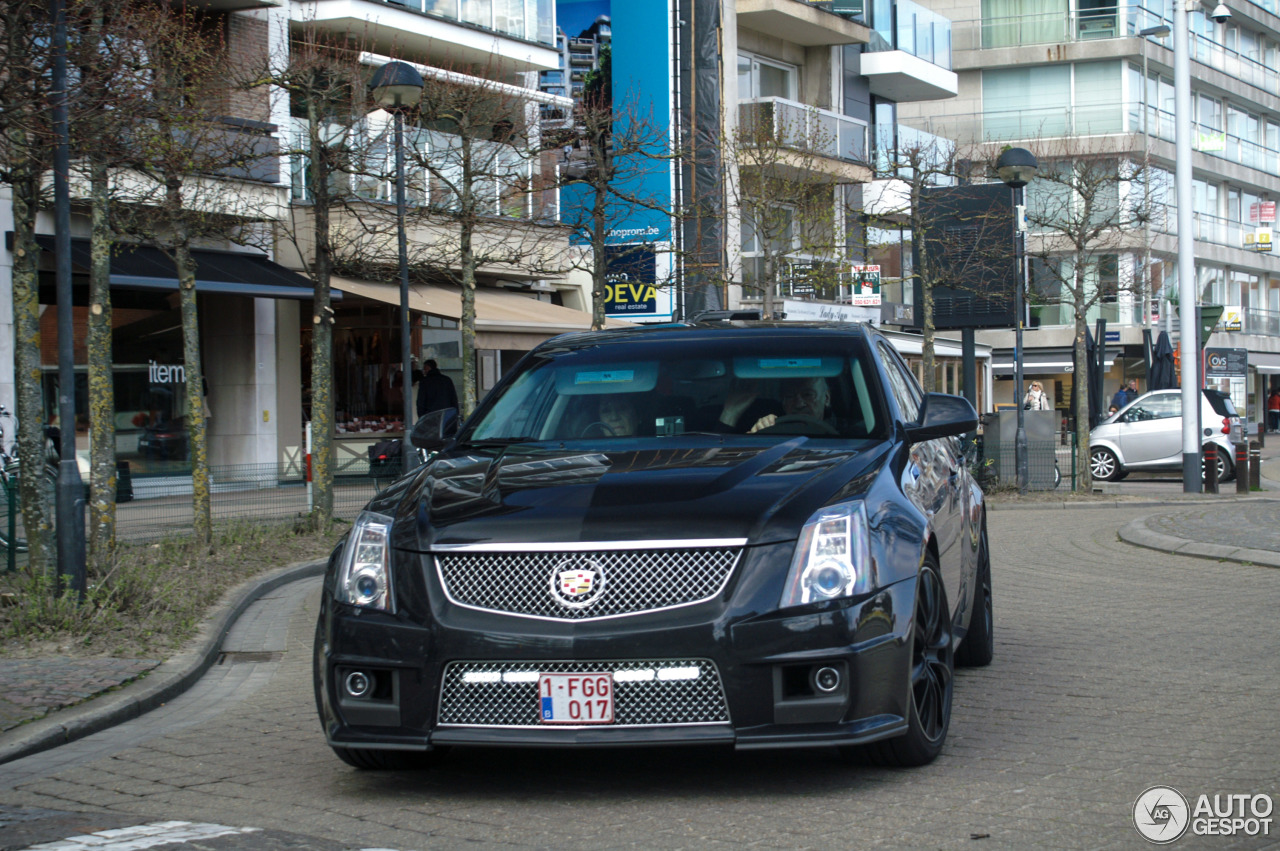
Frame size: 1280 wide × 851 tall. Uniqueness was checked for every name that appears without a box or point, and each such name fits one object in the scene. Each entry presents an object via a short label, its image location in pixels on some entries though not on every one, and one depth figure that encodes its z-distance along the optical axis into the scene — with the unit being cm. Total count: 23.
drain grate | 913
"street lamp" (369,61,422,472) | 1673
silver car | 2653
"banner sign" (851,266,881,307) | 4038
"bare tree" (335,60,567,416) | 2169
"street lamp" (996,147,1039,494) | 2217
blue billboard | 3394
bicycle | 1134
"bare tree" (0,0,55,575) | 856
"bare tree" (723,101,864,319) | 2944
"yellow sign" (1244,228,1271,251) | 6150
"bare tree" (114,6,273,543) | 1220
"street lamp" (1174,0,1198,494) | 2261
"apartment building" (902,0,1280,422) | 5478
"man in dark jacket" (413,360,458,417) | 2430
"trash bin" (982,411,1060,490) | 2288
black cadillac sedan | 476
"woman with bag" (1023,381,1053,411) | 4175
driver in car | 616
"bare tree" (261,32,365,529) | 1577
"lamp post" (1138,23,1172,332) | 5228
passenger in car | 616
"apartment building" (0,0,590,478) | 2297
